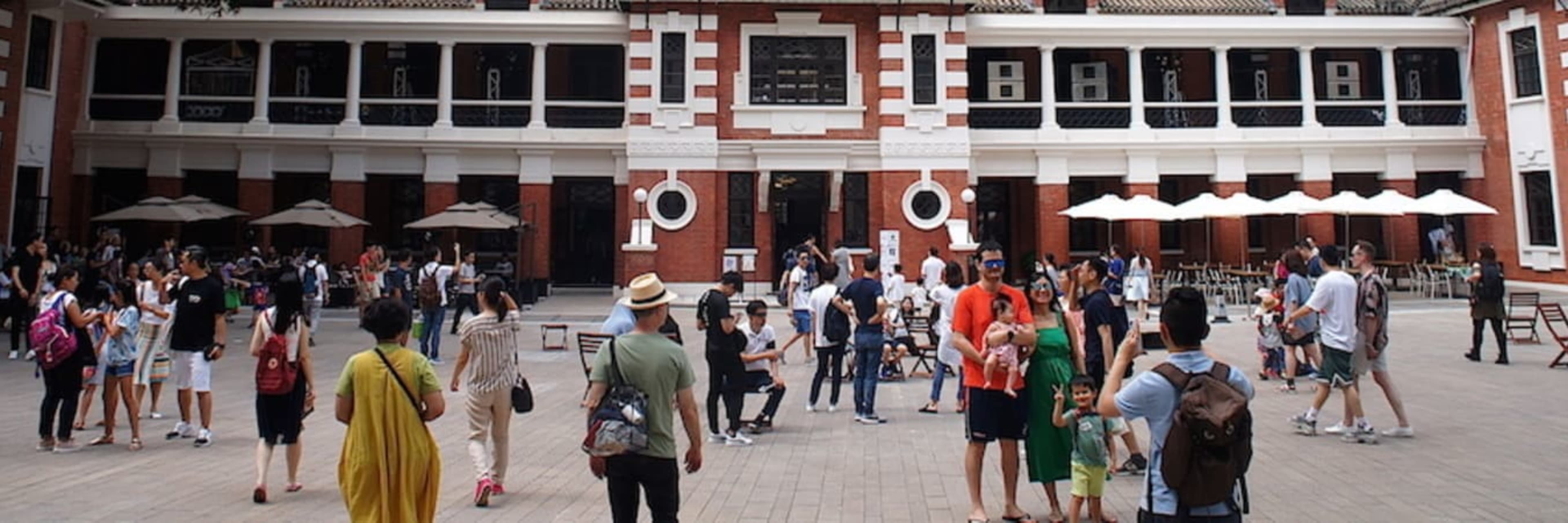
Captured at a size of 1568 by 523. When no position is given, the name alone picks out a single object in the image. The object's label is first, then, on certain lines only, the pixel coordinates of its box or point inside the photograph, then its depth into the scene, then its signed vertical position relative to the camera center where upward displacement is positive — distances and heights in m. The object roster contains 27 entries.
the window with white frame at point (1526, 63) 23.12 +6.63
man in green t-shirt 4.16 -0.55
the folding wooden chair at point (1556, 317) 11.55 -0.30
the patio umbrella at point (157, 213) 20.19 +2.09
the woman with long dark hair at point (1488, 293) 11.68 +0.09
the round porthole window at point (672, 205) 22.98 +2.59
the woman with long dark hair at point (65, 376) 7.48 -0.70
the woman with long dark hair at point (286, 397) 6.14 -0.74
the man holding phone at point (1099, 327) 6.82 -0.23
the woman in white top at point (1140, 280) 19.33 +0.45
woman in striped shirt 6.28 -0.60
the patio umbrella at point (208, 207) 21.05 +2.33
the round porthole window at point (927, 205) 23.12 +2.62
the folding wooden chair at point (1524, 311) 14.09 -0.27
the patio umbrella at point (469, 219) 20.92 +2.02
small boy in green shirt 5.15 -0.93
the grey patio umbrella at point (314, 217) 20.77 +2.04
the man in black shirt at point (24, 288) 13.58 +0.18
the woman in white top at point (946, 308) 9.04 -0.11
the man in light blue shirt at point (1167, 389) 3.51 -0.38
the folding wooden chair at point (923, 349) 12.05 -0.72
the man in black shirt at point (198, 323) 7.61 -0.22
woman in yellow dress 4.35 -0.69
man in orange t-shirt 5.43 -0.77
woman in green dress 5.41 -0.70
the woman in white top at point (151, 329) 7.89 -0.29
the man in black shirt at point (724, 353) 7.78 -0.50
